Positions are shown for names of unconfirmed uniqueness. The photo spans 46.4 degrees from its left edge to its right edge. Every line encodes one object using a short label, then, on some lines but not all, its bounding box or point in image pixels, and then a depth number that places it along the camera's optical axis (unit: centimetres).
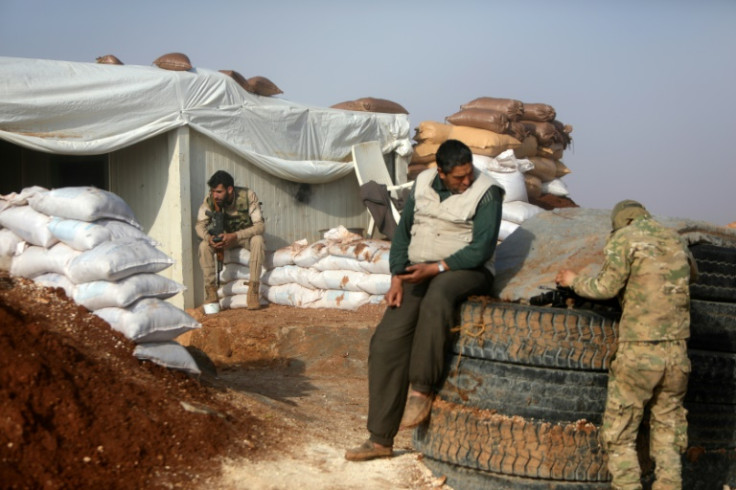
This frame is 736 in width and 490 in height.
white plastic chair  1234
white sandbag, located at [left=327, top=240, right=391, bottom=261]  983
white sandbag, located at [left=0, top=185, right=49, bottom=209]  578
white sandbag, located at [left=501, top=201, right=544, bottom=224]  1105
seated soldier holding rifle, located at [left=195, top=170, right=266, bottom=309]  1016
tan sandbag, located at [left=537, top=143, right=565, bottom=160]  1442
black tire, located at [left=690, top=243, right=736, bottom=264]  440
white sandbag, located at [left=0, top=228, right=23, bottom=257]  578
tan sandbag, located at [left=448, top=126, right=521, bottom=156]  1290
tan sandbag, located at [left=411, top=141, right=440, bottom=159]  1338
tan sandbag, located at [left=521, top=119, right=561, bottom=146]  1418
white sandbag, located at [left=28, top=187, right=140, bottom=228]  525
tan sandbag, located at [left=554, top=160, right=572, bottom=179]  1491
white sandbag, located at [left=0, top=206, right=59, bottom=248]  544
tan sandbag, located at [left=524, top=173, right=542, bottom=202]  1362
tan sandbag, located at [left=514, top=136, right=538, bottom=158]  1370
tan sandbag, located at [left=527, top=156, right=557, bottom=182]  1404
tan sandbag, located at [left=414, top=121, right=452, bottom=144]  1340
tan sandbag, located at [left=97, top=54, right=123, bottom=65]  1029
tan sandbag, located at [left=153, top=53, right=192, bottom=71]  1042
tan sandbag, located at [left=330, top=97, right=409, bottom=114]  1311
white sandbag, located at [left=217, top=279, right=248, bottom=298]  1062
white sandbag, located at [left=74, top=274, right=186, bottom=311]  499
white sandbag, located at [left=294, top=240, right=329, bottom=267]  1038
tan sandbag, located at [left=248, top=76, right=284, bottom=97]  1160
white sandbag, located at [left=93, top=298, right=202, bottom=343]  494
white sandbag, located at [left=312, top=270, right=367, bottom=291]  996
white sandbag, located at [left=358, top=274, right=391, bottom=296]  962
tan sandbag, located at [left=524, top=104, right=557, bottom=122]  1434
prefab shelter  914
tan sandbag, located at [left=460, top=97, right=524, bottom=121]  1334
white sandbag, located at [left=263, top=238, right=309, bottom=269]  1070
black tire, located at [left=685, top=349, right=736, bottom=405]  420
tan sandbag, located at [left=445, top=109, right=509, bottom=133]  1315
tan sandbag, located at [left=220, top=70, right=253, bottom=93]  1128
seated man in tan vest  413
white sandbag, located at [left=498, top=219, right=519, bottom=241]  1073
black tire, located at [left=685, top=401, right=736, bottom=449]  426
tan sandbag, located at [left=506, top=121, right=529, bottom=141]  1335
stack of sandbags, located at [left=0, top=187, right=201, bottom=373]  500
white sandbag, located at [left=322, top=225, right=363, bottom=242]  1067
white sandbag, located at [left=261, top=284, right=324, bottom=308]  1041
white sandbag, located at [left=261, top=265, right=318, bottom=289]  1043
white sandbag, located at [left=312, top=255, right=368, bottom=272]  995
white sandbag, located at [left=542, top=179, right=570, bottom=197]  1436
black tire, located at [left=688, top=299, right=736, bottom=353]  424
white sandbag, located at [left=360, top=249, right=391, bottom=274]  962
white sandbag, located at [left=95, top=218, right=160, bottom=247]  529
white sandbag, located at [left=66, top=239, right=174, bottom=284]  500
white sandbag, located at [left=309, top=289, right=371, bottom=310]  995
